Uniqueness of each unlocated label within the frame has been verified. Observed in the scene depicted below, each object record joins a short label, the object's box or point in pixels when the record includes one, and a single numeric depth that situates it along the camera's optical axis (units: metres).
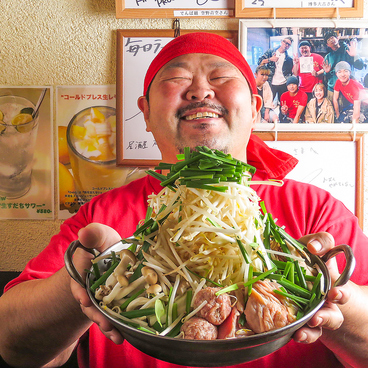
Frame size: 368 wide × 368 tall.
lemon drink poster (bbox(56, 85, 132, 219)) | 1.85
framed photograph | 1.77
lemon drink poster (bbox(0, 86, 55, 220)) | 1.89
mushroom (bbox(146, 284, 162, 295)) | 0.60
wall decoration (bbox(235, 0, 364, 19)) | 1.75
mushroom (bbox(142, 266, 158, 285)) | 0.62
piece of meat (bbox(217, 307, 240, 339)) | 0.53
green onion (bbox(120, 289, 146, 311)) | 0.63
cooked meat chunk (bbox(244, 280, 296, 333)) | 0.54
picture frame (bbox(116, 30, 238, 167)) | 1.79
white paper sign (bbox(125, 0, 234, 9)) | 1.75
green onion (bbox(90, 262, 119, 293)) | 0.67
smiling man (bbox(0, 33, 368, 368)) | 1.11
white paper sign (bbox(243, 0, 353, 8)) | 1.75
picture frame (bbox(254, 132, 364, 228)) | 1.81
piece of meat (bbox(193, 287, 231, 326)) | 0.55
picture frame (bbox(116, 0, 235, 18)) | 1.75
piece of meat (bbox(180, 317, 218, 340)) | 0.52
